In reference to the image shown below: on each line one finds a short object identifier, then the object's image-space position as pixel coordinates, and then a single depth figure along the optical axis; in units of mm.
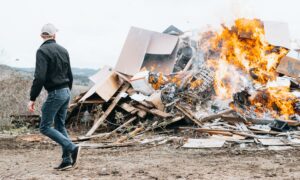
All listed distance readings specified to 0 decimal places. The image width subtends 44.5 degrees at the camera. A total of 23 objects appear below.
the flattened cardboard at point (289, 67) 11164
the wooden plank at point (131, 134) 8097
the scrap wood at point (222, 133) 8188
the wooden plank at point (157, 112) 8969
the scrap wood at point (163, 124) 8875
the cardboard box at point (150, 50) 11289
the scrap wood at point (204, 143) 7284
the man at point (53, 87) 5254
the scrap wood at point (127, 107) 9484
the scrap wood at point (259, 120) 8976
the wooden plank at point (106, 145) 7605
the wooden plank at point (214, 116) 9055
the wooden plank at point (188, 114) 8836
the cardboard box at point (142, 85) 10141
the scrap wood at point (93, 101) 9938
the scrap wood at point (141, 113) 9273
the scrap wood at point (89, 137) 8484
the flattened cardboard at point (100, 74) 11681
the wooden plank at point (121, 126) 8723
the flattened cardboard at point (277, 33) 11281
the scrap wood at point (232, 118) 9016
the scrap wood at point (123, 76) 10488
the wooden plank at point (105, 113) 9152
